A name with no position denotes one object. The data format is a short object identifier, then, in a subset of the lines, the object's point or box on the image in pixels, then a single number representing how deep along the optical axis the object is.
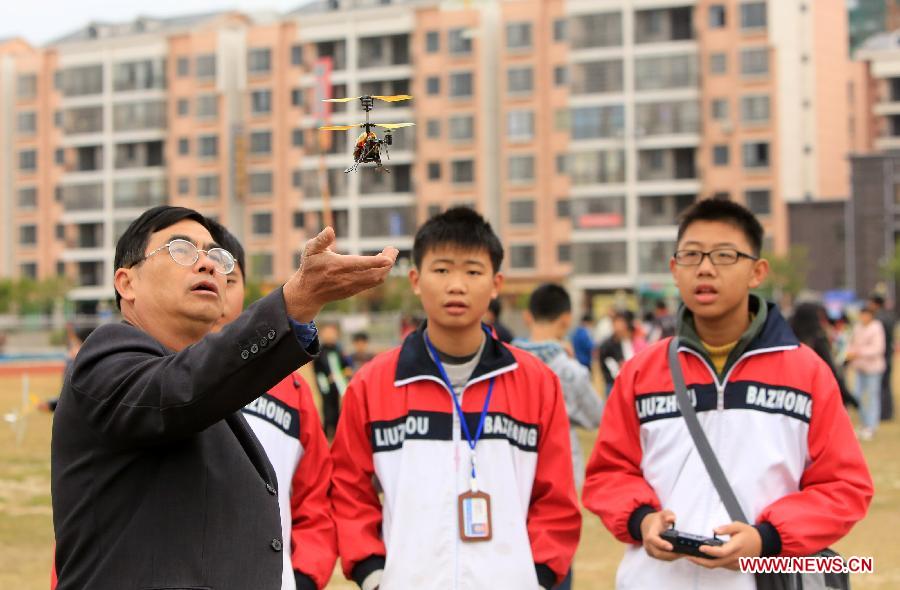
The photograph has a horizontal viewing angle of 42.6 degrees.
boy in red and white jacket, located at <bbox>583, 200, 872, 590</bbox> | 3.80
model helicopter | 2.01
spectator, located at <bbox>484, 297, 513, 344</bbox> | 9.16
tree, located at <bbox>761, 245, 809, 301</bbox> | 50.91
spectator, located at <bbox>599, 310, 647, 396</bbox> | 14.06
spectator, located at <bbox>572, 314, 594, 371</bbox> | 11.59
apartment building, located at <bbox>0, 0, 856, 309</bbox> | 54.03
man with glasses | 2.39
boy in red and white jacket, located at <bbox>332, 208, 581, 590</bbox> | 3.95
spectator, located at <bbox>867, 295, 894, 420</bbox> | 15.70
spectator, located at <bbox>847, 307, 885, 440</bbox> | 15.22
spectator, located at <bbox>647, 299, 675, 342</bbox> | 14.48
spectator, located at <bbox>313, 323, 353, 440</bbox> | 14.30
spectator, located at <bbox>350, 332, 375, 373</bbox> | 16.95
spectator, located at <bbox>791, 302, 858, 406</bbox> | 11.00
